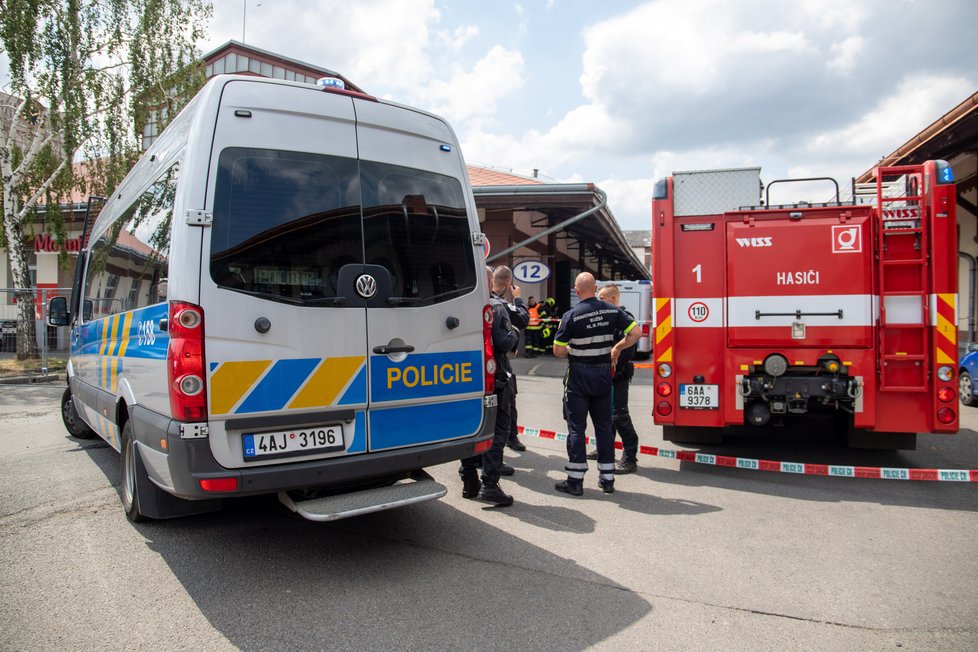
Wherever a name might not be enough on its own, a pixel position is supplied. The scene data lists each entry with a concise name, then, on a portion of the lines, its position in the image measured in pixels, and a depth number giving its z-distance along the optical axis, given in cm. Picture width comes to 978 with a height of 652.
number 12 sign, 1805
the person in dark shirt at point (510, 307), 599
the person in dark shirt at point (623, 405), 615
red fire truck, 560
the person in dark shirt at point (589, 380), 532
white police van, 328
